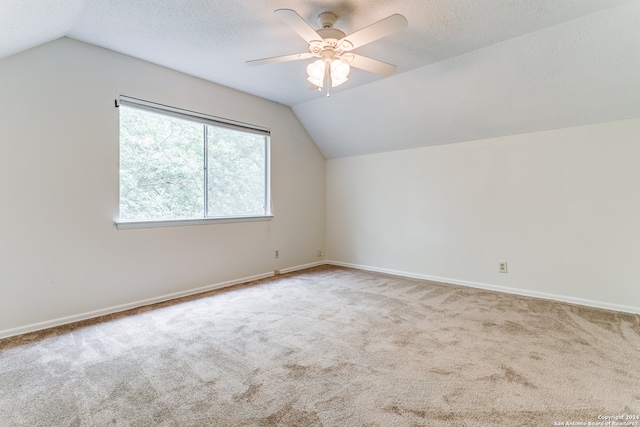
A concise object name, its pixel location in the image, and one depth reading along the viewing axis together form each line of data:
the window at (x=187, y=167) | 3.01
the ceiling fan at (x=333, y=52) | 1.99
